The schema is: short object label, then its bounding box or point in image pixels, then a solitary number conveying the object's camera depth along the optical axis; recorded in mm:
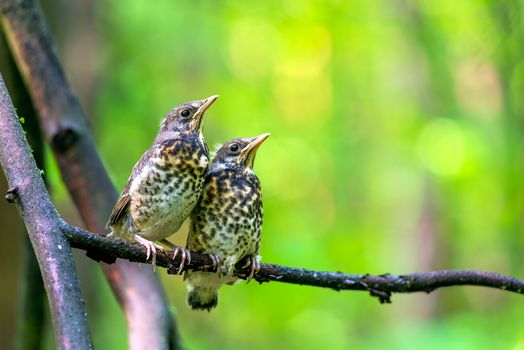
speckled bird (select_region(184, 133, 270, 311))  5785
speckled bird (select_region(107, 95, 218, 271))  5652
